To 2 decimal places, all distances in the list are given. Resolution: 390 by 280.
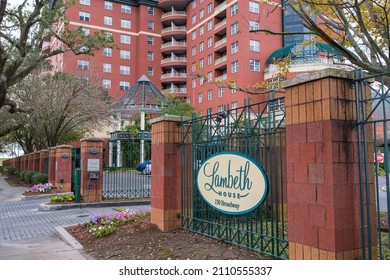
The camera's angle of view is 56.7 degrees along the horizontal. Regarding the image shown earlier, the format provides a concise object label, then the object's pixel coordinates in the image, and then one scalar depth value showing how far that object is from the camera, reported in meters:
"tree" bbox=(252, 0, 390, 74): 7.53
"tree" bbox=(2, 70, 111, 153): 24.83
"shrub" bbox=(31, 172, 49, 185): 20.64
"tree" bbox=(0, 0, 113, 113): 14.91
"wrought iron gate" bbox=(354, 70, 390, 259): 3.97
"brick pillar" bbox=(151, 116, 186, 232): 7.31
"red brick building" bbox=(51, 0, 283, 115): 42.66
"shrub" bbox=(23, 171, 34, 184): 23.85
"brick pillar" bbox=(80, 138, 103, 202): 14.06
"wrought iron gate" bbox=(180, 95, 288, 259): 5.42
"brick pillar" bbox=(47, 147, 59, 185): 19.56
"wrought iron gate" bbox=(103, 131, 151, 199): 14.90
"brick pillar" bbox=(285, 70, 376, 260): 3.93
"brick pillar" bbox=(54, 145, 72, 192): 17.58
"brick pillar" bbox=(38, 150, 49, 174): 22.46
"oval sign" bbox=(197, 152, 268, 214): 5.15
